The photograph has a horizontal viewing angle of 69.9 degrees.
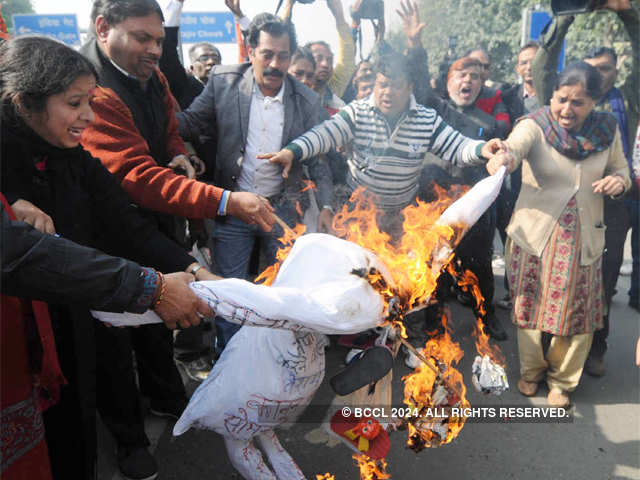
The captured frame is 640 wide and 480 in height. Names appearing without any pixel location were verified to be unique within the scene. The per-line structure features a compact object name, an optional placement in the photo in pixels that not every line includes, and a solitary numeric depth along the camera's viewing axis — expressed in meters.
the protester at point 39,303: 1.42
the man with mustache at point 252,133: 3.24
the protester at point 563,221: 3.10
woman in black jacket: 1.68
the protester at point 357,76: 4.47
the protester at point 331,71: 4.76
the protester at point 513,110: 4.77
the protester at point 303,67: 4.52
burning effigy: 1.62
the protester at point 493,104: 4.41
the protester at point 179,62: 3.46
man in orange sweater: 2.39
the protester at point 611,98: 3.40
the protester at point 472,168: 4.15
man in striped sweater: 3.23
